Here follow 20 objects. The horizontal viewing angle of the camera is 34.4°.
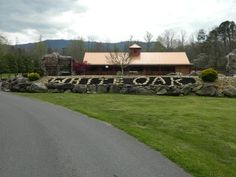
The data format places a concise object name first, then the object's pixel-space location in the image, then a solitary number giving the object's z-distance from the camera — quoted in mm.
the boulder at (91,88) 31594
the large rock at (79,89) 31552
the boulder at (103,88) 31609
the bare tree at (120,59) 50844
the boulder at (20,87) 32969
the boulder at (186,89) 29708
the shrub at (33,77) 36219
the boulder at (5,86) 34469
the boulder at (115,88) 31375
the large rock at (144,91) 30328
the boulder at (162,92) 29802
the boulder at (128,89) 30775
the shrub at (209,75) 31375
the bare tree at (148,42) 95706
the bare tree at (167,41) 99944
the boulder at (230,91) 28542
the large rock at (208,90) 29328
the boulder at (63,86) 32281
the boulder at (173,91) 29484
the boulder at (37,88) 31969
